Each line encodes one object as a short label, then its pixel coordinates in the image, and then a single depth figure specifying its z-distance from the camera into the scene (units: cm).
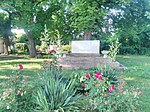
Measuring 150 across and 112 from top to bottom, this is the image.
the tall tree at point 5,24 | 1126
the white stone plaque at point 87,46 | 716
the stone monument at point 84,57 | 628
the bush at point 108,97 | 210
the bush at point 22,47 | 1326
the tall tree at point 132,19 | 953
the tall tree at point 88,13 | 826
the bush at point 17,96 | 209
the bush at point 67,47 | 1250
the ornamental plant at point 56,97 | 210
